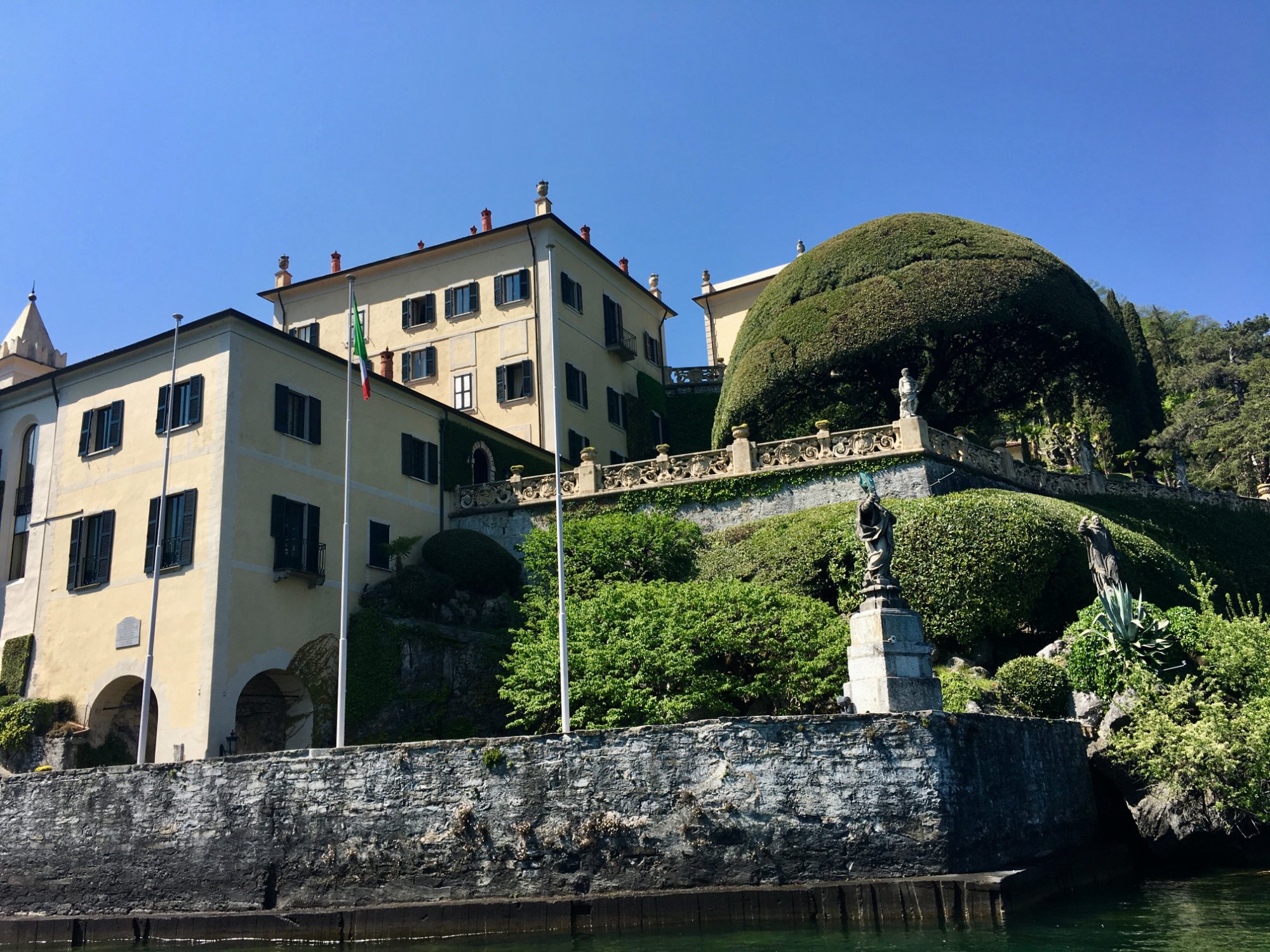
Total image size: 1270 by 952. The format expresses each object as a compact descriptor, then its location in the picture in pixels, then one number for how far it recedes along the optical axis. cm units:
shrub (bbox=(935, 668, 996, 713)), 2000
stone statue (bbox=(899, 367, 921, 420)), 2862
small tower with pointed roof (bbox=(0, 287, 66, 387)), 4119
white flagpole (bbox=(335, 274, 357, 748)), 1959
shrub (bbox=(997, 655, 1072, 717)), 2039
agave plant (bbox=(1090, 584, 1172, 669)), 2009
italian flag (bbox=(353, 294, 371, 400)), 2330
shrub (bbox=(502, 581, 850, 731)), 2106
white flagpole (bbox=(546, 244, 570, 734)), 1756
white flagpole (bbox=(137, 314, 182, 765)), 2152
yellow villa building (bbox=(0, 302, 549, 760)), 2500
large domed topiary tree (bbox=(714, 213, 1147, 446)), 3297
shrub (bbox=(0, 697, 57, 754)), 2548
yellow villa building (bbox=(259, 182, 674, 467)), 3856
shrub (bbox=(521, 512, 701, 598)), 2769
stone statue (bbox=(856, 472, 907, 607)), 1753
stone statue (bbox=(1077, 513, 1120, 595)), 2192
